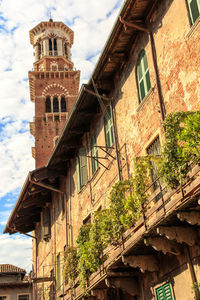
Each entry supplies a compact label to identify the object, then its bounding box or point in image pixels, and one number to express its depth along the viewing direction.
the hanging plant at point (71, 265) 14.86
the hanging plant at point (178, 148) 7.81
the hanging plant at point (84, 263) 12.36
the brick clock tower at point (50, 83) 43.84
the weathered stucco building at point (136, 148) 9.32
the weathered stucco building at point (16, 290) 31.30
